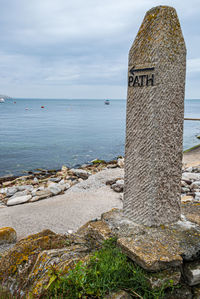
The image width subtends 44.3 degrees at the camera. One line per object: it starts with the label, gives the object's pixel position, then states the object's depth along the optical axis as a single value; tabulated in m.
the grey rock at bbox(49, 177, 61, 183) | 13.00
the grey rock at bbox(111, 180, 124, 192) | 9.23
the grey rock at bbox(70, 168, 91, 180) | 12.90
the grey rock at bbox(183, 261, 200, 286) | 2.80
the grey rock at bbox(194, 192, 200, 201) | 7.04
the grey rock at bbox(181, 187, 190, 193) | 8.08
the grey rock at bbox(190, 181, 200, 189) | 8.26
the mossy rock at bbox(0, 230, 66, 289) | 3.08
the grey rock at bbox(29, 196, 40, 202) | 9.21
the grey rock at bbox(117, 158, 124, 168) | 15.02
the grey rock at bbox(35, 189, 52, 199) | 9.47
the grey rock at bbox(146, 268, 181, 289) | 2.62
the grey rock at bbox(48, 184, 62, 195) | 9.78
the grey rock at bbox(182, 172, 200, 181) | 9.24
